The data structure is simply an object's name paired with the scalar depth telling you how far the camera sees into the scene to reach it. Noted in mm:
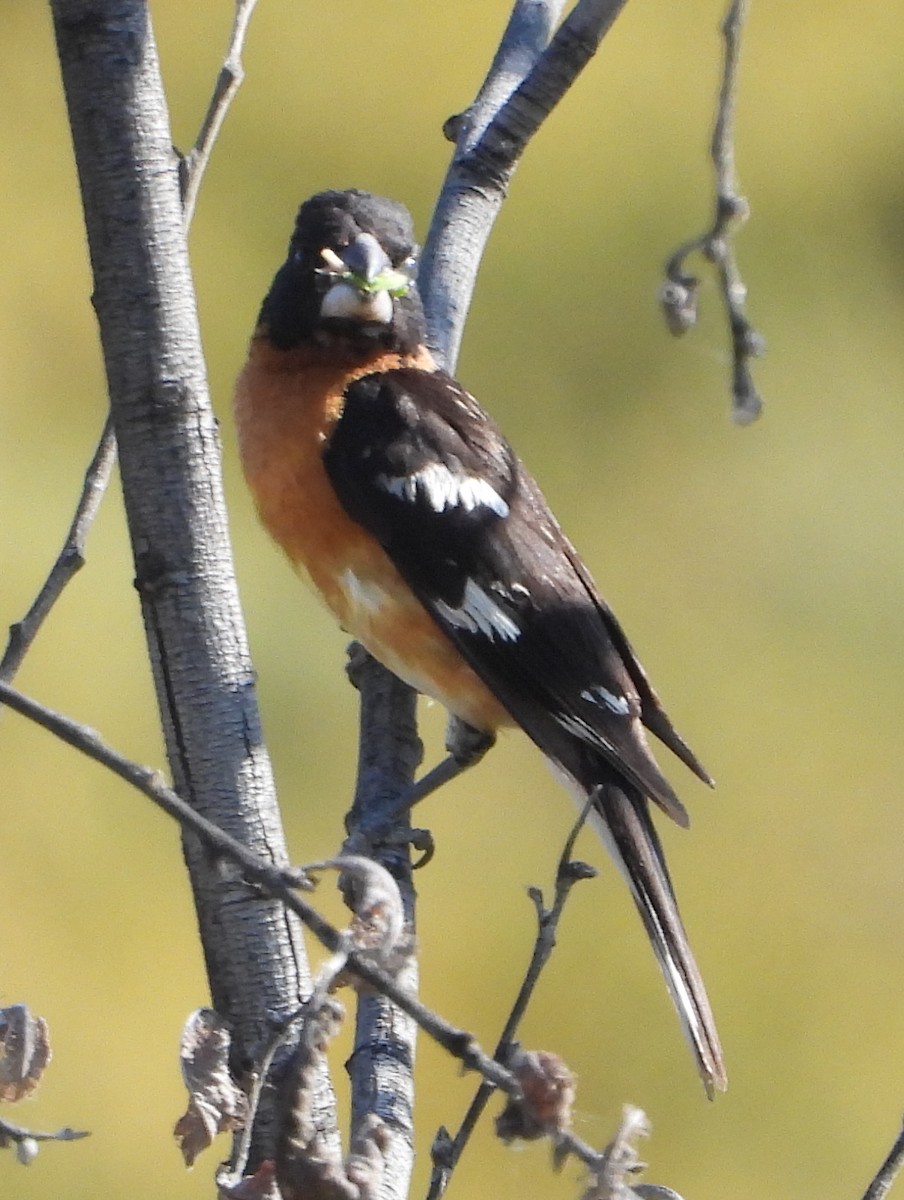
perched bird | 3711
